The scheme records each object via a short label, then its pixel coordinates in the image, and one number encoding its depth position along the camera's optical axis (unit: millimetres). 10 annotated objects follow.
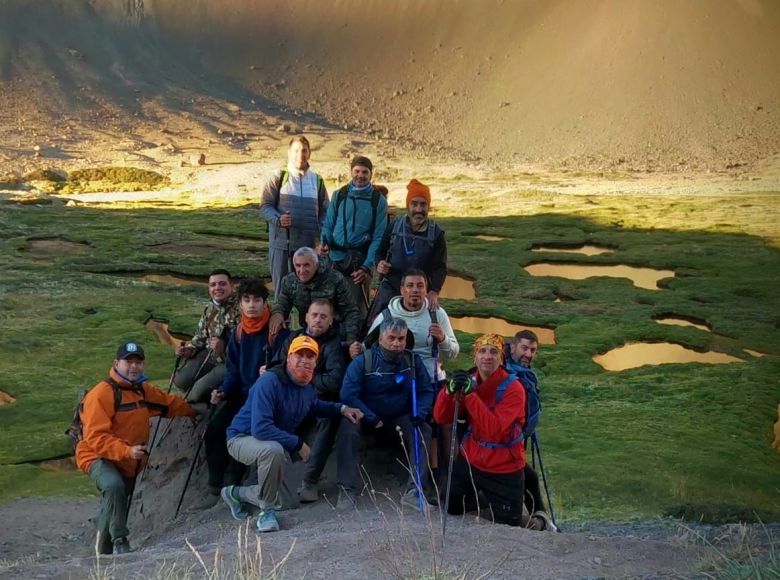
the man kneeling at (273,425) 10297
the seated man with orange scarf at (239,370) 11977
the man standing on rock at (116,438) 10523
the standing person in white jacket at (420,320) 11578
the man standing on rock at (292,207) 14273
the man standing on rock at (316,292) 12375
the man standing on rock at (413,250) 13039
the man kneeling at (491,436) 9922
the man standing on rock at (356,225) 13562
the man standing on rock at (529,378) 10938
